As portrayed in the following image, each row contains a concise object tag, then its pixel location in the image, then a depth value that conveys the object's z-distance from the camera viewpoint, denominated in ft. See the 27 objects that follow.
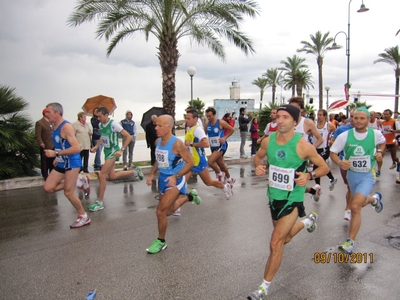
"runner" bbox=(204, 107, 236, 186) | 26.39
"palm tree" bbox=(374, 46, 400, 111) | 121.19
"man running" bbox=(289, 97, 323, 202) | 21.21
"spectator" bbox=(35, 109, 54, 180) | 28.21
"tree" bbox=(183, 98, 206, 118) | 222.19
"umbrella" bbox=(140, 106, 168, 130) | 38.96
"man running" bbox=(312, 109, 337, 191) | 26.74
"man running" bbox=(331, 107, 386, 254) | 14.35
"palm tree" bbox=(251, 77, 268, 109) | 202.65
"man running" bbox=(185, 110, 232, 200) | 20.79
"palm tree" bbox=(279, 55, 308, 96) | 145.48
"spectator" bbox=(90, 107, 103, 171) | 35.88
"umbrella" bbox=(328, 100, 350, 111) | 62.03
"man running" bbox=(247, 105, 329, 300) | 10.94
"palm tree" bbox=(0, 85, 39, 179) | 28.94
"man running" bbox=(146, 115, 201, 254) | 14.24
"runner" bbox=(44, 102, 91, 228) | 17.26
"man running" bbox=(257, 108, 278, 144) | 27.77
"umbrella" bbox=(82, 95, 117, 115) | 38.86
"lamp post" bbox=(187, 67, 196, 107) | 52.03
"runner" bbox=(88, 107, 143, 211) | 21.14
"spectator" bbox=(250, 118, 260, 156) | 48.19
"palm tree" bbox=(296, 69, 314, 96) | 146.92
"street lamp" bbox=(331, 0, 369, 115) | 77.26
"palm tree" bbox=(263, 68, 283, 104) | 186.09
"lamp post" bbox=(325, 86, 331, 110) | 115.24
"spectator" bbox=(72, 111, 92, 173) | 32.63
